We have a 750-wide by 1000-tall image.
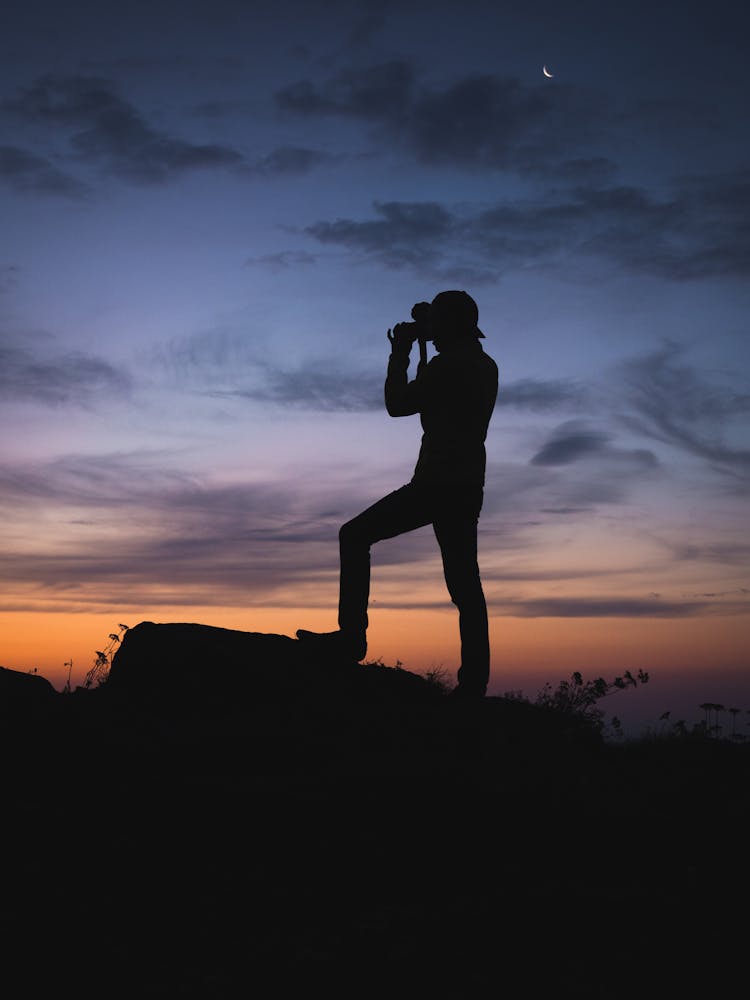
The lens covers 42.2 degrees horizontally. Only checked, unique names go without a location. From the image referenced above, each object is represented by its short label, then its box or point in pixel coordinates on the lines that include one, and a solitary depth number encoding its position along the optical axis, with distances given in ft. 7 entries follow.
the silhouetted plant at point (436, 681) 32.50
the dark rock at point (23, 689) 24.95
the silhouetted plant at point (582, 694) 34.12
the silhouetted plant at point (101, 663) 32.86
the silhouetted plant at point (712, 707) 31.19
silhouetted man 27.86
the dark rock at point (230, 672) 28.66
